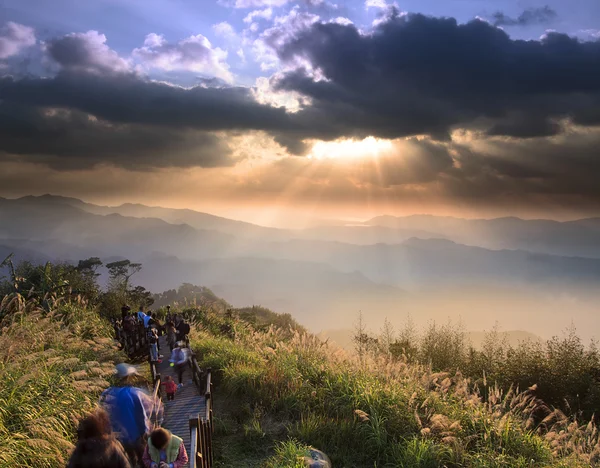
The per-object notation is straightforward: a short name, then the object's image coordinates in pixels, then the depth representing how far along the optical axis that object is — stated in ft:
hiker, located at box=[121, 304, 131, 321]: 47.16
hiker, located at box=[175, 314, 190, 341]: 48.17
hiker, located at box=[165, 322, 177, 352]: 48.03
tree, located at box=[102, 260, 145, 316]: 69.56
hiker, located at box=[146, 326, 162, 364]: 41.73
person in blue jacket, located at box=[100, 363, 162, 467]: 18.56
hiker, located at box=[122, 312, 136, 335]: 46.21
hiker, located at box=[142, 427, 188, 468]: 16.44
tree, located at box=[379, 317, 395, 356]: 85.57
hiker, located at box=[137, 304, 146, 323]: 49.44
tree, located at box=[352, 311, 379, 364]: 82.11
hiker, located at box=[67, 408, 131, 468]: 13.43
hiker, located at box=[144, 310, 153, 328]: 46.80
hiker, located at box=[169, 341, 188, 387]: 38.93
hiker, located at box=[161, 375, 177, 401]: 34.94
